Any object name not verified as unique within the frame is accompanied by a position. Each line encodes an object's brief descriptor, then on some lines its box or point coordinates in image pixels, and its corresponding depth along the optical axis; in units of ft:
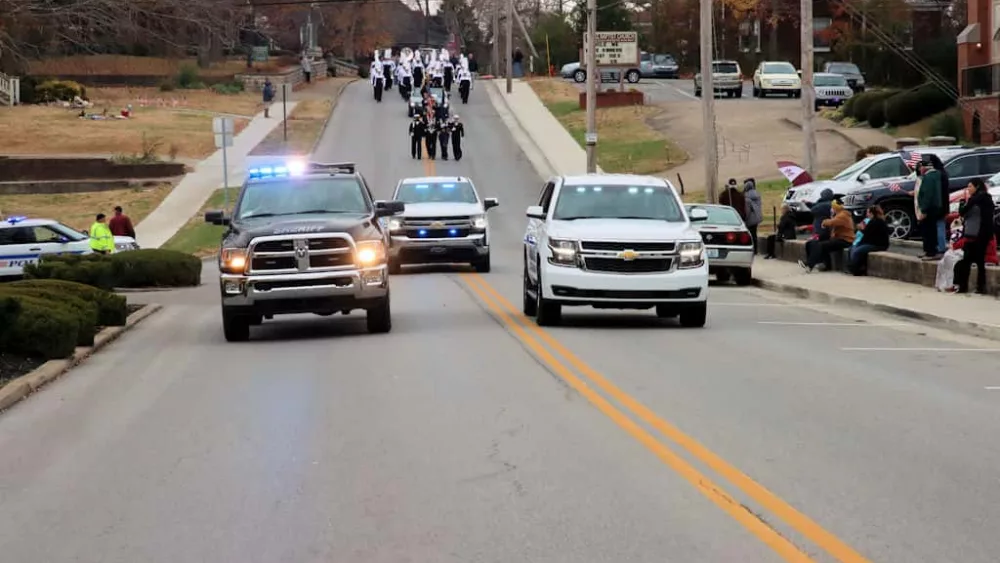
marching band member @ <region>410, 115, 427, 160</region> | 199.99
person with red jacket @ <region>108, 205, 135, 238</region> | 125.39
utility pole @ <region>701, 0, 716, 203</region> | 123.75
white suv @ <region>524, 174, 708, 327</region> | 60.44
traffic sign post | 142.00
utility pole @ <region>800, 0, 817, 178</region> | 120.57
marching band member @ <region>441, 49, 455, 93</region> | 264.95
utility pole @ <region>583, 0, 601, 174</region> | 166.30
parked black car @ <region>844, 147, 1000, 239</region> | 101.45
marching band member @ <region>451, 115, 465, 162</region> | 199.11
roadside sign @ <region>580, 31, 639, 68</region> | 237.25
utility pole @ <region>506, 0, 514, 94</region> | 266.57
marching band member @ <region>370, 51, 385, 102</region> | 264.52
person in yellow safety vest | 113.91
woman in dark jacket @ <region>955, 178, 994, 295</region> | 71.36
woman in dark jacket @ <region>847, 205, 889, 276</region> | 91.15
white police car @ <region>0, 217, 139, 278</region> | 117.29
